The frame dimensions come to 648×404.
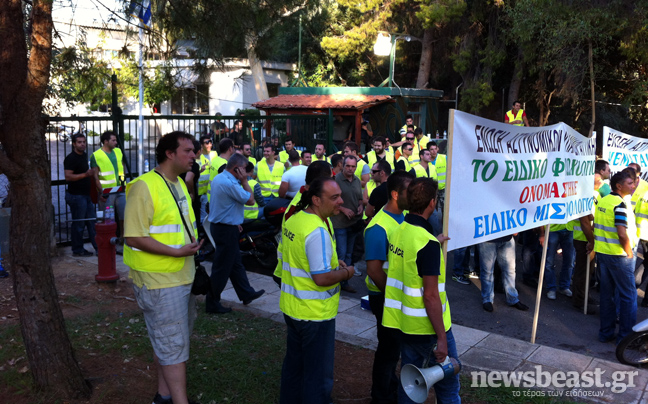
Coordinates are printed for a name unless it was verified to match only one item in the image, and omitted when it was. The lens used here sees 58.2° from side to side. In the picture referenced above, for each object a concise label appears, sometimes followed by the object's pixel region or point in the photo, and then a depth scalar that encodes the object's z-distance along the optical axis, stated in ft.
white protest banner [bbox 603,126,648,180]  29.68
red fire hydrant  25.07
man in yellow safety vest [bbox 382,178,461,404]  12.01
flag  18.05
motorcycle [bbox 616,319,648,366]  18.93
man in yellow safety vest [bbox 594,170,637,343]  20.40
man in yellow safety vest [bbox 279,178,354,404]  12.68
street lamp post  67.10
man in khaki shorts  12.75
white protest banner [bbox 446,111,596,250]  15.96
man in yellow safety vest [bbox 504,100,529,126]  57.59
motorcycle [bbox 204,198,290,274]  30.12
